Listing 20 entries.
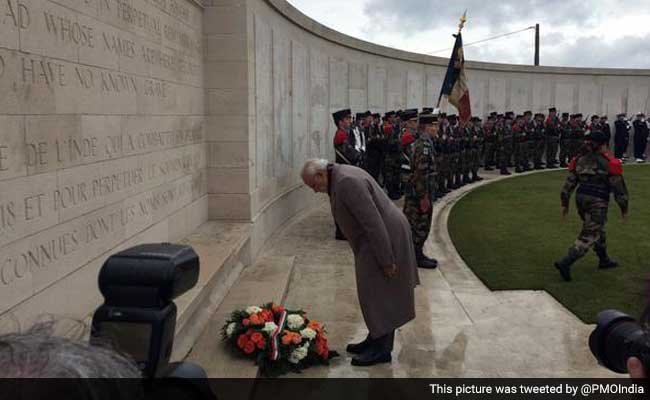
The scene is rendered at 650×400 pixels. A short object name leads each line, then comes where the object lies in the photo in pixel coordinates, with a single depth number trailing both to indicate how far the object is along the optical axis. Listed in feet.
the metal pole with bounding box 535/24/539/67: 116.37
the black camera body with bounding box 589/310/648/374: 5.10
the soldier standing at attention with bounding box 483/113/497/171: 64.39
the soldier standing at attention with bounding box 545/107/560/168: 71.77
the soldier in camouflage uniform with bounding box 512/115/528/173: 66.95
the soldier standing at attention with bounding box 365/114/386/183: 43.04
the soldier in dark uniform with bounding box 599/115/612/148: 68.95
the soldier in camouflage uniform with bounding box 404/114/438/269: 24.82
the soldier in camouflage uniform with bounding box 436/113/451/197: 47.86
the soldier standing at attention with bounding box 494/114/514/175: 64.54
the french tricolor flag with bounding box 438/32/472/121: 42.22
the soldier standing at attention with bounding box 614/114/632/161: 80.69
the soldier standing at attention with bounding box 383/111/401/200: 45.11
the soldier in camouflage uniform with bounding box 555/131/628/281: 22.68
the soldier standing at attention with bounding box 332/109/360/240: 30.22
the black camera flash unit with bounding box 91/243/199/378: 4.47
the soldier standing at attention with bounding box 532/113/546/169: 69.72
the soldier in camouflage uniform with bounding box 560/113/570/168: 72.59
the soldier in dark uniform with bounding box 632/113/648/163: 80.23
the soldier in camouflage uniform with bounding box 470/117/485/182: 56.44
